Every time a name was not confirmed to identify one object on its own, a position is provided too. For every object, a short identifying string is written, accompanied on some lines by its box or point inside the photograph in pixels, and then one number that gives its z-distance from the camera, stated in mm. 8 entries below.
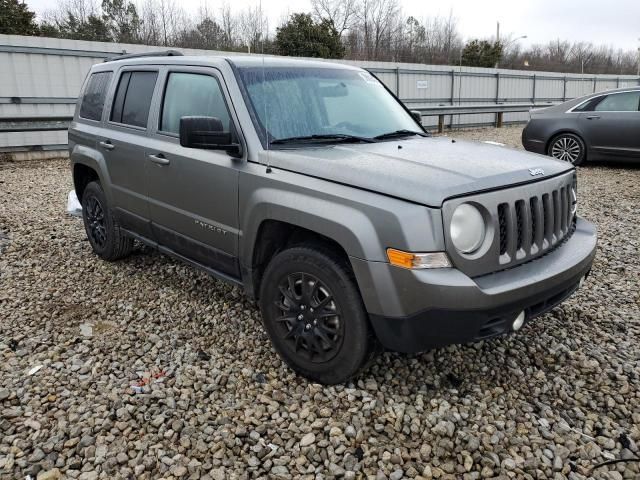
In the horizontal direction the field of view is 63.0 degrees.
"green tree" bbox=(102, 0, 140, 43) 27297
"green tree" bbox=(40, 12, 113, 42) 24562
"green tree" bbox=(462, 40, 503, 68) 38841
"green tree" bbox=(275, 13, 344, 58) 22531
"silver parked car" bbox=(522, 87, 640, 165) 9383
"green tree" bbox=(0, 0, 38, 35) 21281
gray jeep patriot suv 2486
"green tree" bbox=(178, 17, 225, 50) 24234
